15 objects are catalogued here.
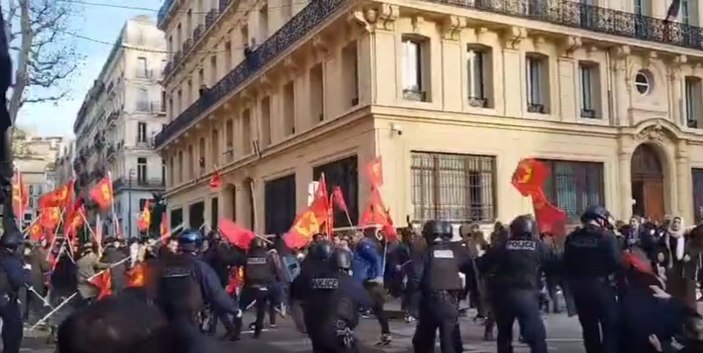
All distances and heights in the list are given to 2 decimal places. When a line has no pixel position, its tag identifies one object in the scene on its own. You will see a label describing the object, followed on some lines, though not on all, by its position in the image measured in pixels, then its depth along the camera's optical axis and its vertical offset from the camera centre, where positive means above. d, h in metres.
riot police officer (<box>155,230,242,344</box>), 7.57 -0.42
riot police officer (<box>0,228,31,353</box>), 10.89 -0.62
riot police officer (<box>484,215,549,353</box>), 9.03 -0.65
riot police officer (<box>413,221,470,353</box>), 9.23 -0.76
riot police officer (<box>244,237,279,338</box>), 14.43 -0.77
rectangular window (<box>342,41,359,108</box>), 23.83 +4.11
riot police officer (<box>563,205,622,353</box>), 9.09 -0.54
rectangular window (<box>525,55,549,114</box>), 25.23 +3.95
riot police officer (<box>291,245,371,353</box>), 7.71 -0.67
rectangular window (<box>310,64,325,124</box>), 26.34 +3.86
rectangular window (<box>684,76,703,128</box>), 28.28 +3.82
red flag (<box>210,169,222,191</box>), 30.92 +1.78
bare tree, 22.09 +4.82
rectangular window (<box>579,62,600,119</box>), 26.22 +3.88
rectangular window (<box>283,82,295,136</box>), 28.38 +3.71
